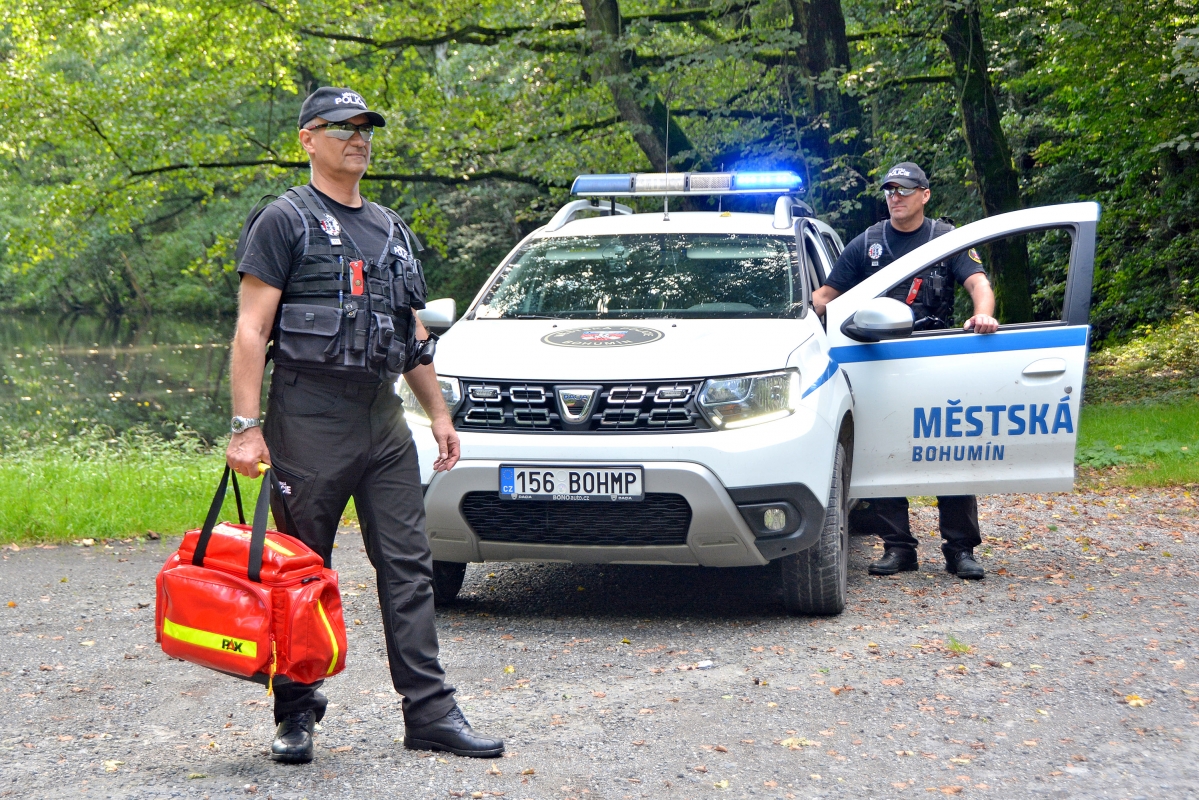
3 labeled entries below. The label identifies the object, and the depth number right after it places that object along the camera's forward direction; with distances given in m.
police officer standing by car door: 6.37
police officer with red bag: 3.62
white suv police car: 5.11
